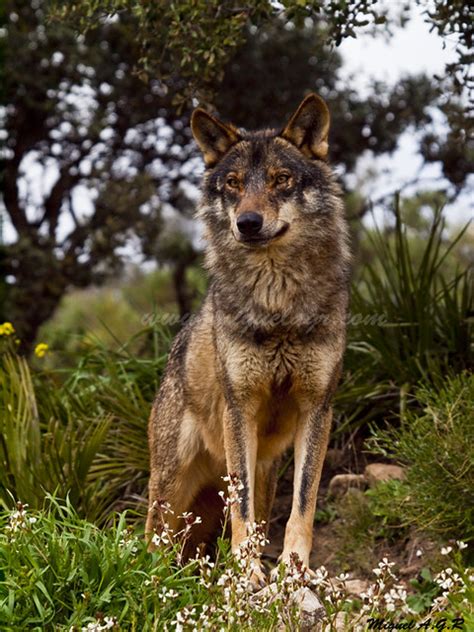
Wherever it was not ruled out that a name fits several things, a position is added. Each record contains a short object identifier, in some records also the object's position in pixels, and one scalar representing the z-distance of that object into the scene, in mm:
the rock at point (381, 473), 6816
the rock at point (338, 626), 3900
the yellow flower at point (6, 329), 7442
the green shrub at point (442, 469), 5492
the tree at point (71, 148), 12266
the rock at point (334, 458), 7629
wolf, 5328
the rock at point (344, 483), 7172
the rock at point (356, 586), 6082
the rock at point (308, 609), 4359
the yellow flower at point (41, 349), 7570
